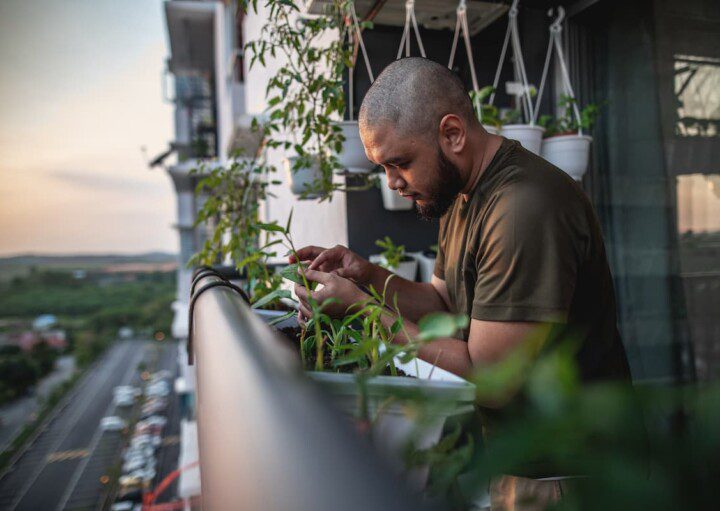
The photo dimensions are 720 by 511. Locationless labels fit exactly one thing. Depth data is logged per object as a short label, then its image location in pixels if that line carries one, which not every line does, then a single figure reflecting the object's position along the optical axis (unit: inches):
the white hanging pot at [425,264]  86.1
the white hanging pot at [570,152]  78.7
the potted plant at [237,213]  65.4
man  40.8
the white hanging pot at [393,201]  85.3
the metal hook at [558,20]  85.7
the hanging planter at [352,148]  75.0
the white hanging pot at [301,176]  80.0
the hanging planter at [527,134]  74.8
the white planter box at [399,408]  11.4
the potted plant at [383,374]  11.8
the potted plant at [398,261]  81.5
